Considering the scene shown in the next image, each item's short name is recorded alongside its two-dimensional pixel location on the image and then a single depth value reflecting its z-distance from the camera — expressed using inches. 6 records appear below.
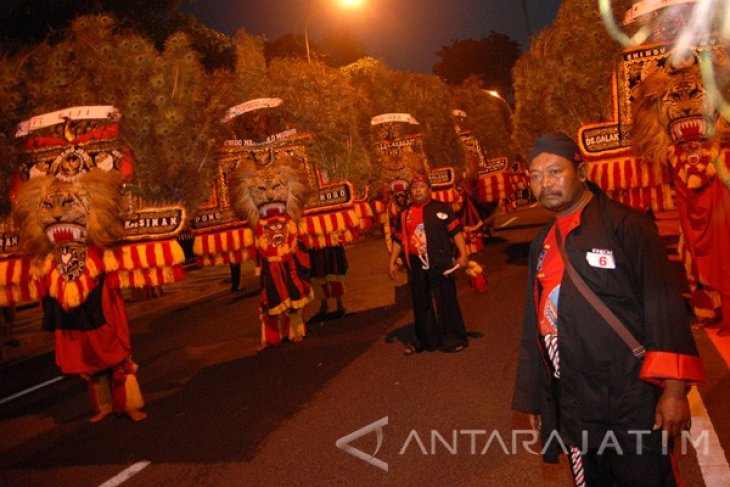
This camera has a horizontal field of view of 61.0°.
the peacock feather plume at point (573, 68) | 313.6
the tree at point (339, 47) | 1993.1
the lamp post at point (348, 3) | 708.3
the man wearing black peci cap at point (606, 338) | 88.7
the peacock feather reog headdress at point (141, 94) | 235.6
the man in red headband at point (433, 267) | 257.8
